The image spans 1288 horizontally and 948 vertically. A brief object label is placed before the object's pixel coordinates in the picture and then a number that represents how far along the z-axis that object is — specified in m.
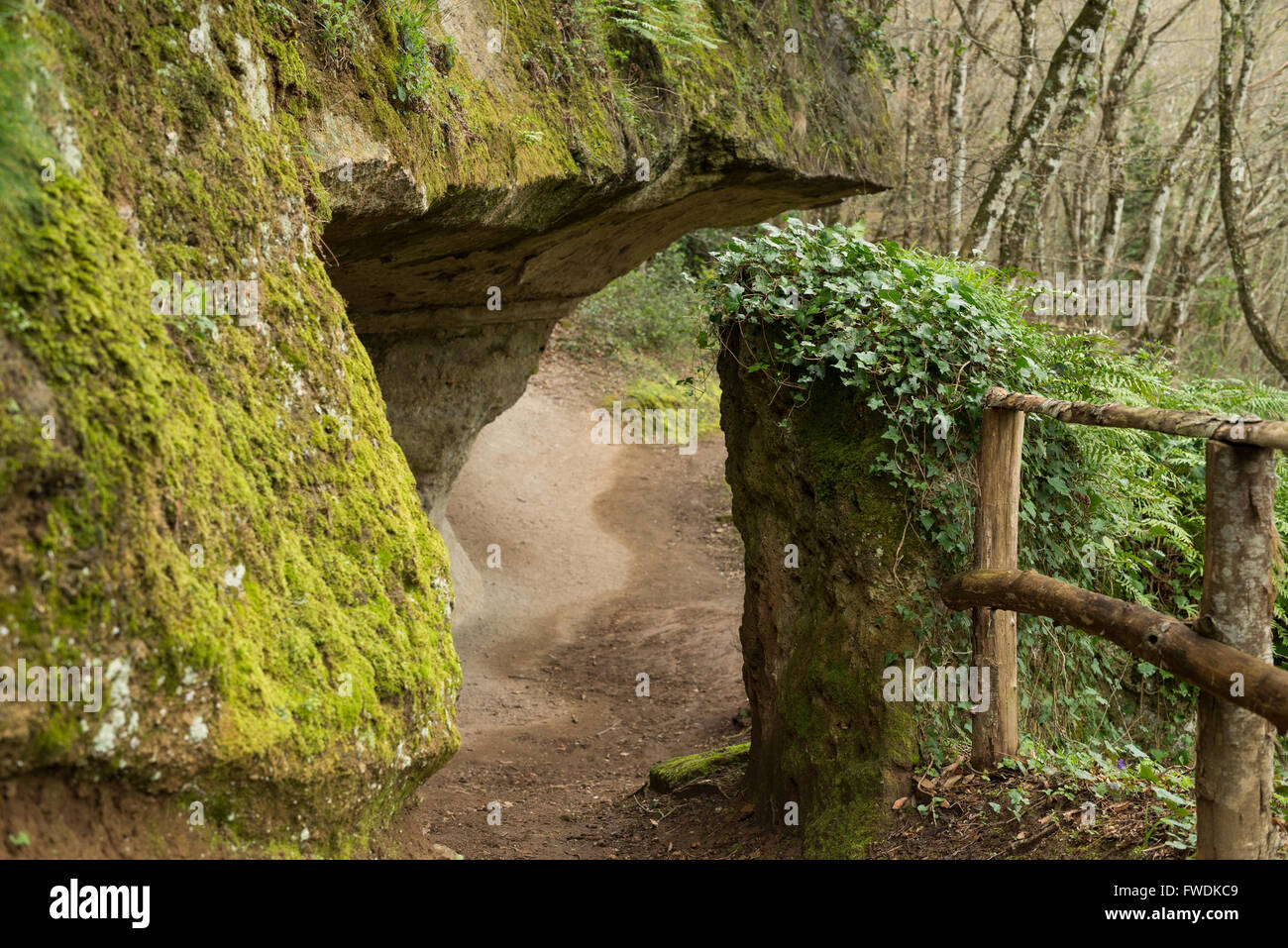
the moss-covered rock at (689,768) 7.36
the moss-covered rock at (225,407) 2.05
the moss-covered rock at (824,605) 5.15
